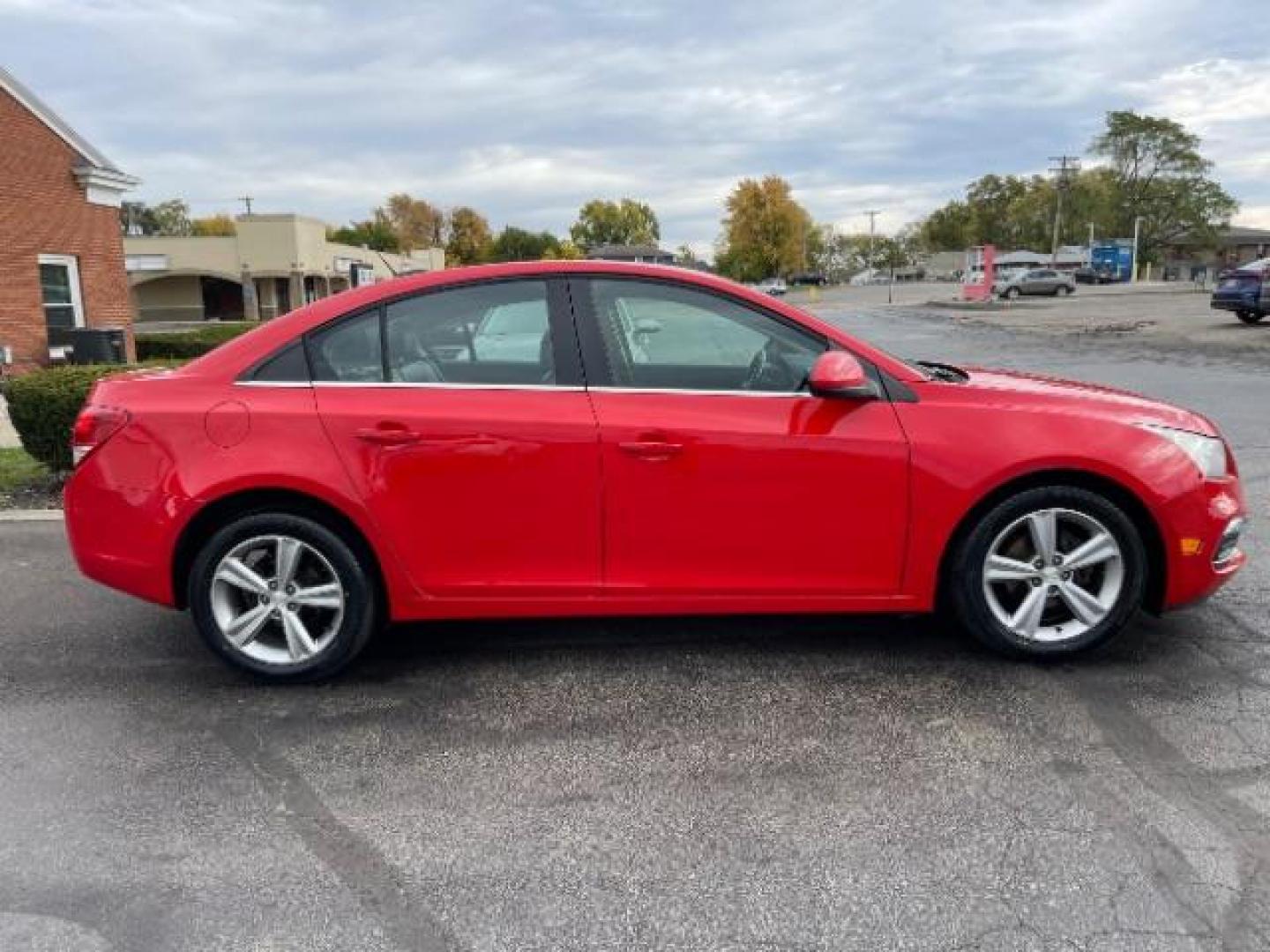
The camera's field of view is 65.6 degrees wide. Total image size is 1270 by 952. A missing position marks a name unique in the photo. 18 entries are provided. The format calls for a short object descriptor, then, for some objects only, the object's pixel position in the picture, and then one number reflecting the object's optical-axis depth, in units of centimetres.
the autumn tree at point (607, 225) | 11950
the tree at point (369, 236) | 8175
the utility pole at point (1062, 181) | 9562
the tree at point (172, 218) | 11344
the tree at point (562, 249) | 7855
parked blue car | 2328
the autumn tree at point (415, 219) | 10344
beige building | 4781
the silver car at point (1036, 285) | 5734
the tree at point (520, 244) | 9288
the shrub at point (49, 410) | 694
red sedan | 371
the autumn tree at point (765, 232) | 10631
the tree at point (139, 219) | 10408
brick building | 1661
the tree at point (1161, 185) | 9062
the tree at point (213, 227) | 10710
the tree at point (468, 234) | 10344
